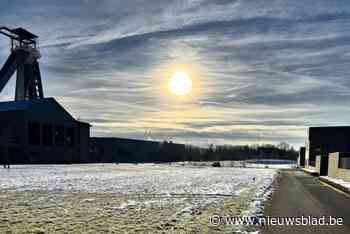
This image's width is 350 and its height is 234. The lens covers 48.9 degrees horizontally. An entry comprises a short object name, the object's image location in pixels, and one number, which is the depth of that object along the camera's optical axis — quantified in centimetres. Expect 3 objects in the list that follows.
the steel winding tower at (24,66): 6906
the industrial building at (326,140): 6831
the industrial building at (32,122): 6162
